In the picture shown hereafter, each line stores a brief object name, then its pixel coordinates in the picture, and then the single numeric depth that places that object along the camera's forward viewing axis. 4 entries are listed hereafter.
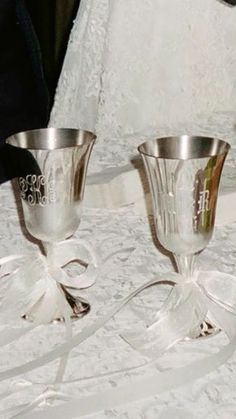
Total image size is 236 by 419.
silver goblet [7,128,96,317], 0.71
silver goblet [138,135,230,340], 0.67
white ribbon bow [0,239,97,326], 0.75
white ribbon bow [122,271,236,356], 0.70
